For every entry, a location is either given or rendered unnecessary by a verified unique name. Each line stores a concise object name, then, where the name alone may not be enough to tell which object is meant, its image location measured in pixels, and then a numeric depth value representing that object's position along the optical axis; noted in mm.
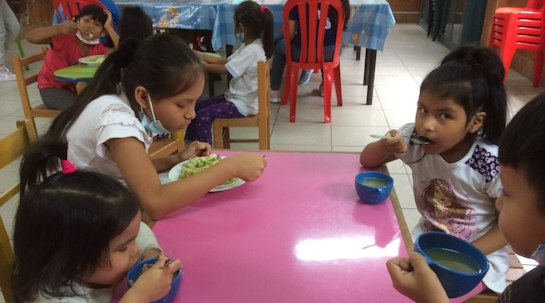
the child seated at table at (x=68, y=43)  2549
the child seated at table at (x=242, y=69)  2408
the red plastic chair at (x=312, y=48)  3012
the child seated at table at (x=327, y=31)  3136
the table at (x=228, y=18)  3186
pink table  723
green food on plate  1144
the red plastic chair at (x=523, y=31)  3805
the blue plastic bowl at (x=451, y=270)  631
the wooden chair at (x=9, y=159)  925
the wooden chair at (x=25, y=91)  2288
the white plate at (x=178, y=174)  1060
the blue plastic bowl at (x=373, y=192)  950
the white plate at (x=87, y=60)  2391
